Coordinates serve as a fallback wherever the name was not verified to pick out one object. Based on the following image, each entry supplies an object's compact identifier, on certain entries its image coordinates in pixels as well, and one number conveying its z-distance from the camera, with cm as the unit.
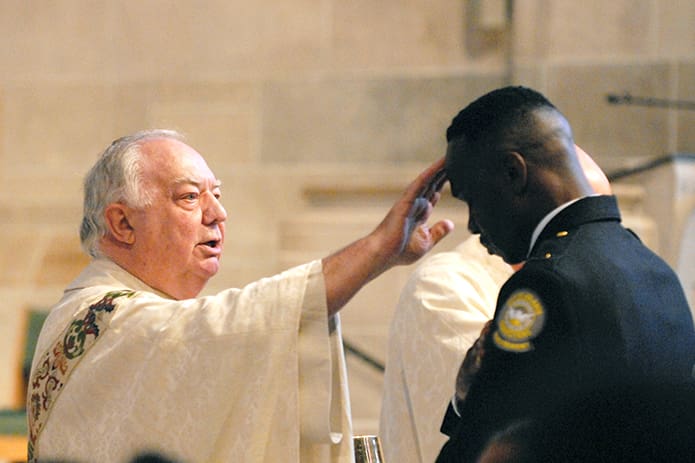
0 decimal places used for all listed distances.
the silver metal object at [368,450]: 477
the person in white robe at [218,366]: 473
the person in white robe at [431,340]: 666
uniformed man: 360
